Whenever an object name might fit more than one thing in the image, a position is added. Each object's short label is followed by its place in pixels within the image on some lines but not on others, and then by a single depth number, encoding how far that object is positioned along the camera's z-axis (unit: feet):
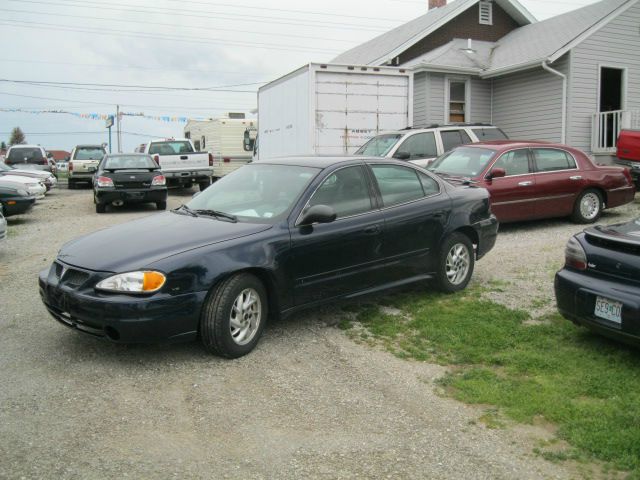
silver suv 41.50
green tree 323.78
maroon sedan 34.58
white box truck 46.55
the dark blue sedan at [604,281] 14.99
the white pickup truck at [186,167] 64.39
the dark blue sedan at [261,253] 15.28
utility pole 190.19
